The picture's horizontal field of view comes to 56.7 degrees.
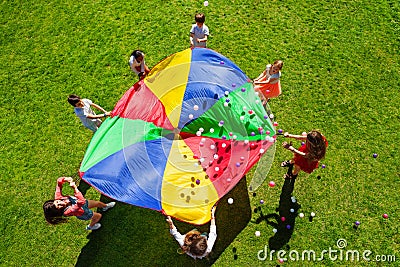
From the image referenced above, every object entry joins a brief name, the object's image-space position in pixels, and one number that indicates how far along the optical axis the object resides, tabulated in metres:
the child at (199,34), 5.96
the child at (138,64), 5.66
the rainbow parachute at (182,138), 5.07
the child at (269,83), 5.51
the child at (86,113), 5.30
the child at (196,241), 4.61
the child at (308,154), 4.87
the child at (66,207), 4.71
